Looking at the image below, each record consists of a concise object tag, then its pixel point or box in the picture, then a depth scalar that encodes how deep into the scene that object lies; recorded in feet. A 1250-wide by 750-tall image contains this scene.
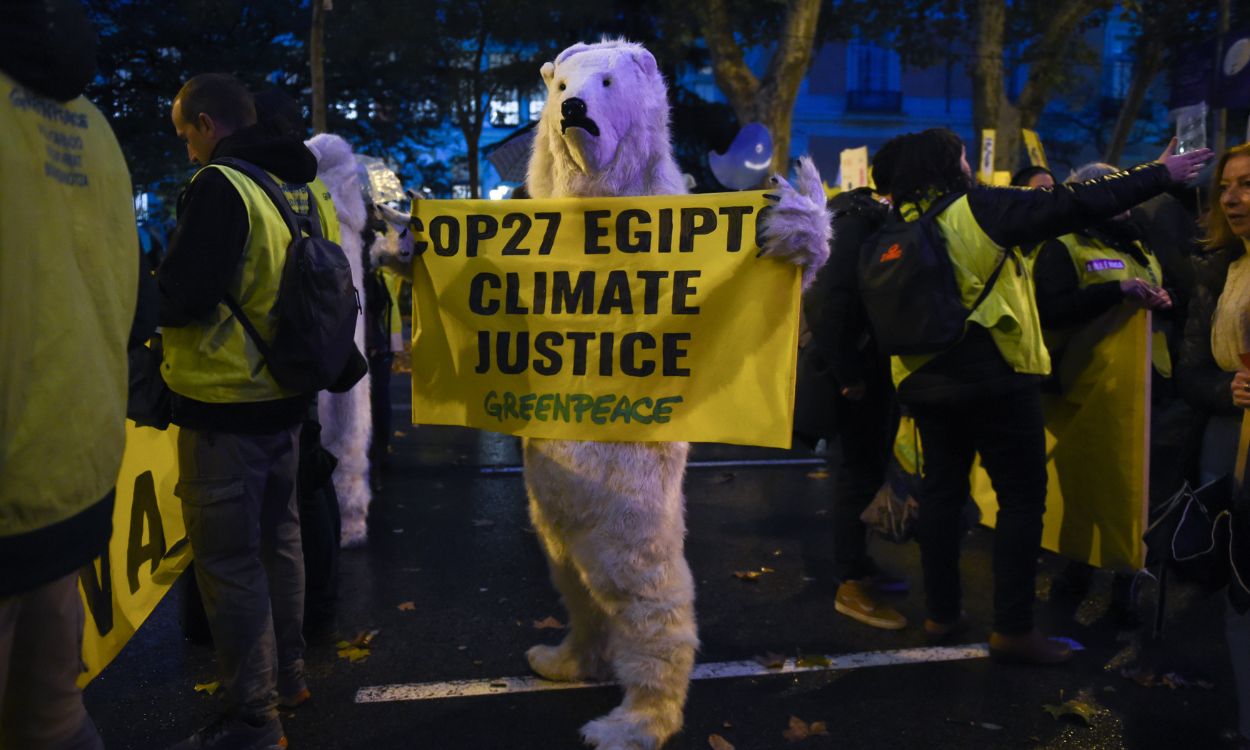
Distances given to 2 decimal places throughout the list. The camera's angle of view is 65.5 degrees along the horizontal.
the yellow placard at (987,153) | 37.17
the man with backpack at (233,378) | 8.97
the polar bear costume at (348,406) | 16.79
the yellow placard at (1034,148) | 24.75
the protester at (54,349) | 5.27
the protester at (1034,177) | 18.05
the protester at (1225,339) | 9.98
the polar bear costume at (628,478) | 9.87
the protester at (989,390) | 11.76
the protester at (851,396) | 13.79
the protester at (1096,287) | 14.02
